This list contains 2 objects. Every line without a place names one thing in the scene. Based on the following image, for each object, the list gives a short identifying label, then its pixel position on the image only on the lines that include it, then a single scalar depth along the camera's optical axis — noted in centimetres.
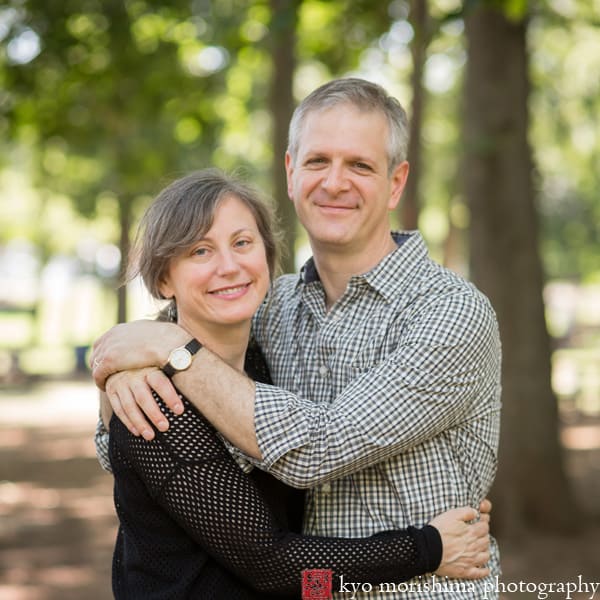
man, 271
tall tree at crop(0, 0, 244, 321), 956
